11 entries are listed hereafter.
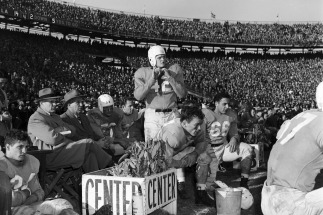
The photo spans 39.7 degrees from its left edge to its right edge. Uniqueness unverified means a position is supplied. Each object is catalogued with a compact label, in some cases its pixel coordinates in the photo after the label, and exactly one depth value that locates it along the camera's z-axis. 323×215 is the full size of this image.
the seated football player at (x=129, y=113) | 8.52
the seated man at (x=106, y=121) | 6.90
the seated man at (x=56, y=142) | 5.29
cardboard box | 3.86
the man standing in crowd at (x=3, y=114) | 5.79
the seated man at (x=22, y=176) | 3.77
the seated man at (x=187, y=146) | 5.22
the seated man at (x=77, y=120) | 6.14
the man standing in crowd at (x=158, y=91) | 5.89
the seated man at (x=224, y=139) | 6.20
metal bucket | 4.46
